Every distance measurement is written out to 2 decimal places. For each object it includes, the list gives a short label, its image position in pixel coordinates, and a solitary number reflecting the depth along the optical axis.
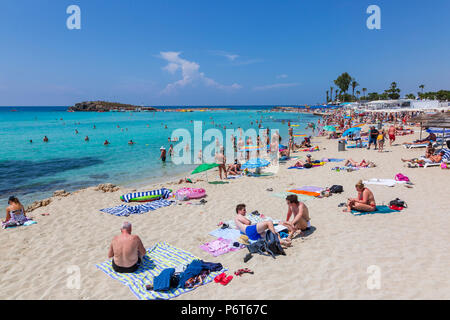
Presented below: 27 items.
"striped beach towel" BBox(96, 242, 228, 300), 4.46
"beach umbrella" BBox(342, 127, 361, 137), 19.93
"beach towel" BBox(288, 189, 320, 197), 9.33
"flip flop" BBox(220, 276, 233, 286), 4.61
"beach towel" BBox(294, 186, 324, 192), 9.81
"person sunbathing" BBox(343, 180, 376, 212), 7.38
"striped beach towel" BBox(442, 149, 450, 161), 12.44
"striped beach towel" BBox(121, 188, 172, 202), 9.98
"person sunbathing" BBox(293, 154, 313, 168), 14.42
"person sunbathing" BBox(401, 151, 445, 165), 12.38
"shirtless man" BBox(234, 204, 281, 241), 5.83
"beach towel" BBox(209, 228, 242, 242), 6.39
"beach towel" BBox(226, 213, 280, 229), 7.08
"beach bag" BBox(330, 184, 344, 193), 9.52
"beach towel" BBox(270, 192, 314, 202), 9.01
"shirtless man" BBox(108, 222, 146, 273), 5.11
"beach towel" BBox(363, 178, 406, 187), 9.99
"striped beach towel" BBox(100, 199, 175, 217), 8.54
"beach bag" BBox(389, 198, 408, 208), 7.64
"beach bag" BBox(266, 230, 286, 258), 5.49
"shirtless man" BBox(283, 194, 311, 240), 6.27
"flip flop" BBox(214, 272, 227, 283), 4.68
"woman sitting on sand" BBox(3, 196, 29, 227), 7.85
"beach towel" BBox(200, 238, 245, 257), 5.80
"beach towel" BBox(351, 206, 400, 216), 7.38
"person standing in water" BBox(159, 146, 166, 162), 18.69
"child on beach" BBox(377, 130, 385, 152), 17.39
